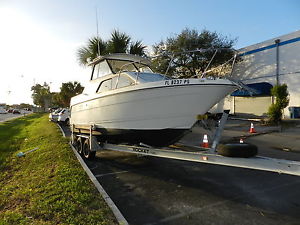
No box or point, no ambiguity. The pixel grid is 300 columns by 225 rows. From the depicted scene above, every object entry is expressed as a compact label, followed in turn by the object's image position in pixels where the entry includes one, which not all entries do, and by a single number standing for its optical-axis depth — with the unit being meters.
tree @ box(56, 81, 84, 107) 36.33
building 17.55
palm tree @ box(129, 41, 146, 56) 14.52
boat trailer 3.04
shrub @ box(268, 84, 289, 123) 14.29
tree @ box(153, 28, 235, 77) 19.62
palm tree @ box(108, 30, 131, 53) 14.09
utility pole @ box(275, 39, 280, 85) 18.73
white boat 4.29
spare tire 3.48
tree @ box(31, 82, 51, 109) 64.88
